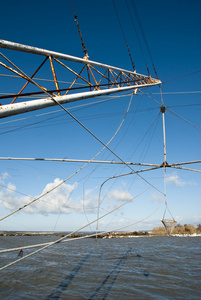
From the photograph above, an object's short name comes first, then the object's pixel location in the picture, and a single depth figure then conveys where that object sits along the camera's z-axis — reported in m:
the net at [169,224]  14.67
